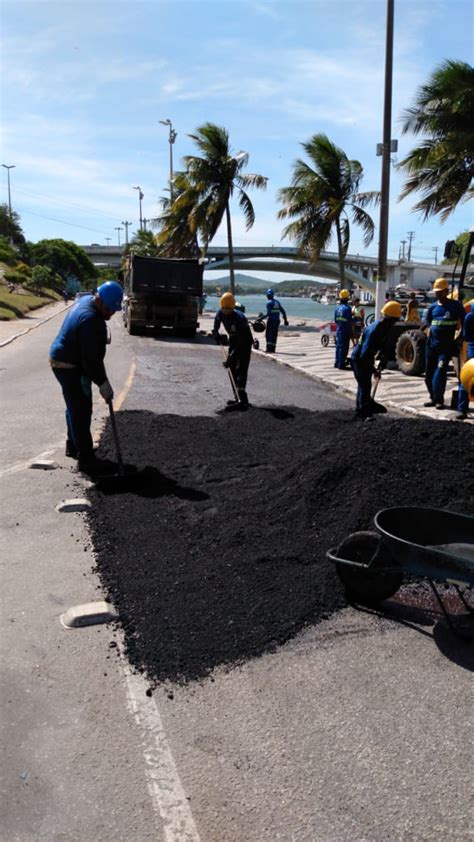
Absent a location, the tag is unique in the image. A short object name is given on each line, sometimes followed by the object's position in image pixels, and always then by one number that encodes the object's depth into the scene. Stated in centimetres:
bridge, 6275
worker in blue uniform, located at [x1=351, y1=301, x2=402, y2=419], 831
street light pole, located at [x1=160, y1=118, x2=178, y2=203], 4700
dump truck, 2316
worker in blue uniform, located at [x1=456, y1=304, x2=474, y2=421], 969
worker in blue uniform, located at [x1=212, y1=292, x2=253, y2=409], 998
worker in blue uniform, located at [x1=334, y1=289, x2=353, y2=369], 1437
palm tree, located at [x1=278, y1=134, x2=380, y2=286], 2562
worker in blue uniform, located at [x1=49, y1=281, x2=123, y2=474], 617
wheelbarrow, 346
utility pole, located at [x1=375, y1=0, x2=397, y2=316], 1584
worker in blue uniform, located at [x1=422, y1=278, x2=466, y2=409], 1013
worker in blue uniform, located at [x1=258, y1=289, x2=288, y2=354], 1908
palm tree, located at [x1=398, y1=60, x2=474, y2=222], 1545
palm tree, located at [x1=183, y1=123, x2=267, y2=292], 2983
